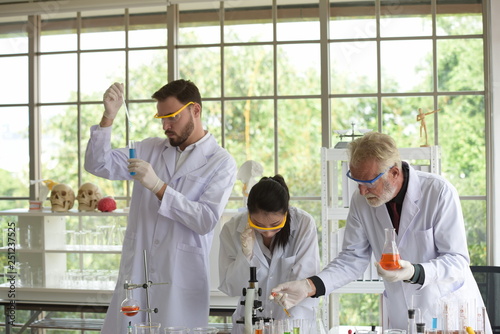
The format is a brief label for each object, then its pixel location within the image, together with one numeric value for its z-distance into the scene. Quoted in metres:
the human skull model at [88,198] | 4.34
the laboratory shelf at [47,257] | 4.30
